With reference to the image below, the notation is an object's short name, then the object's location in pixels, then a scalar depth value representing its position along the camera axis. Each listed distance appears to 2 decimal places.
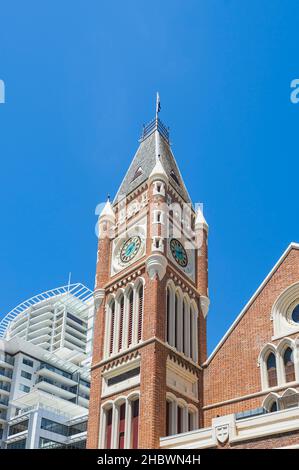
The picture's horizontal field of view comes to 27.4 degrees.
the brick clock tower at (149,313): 32.03
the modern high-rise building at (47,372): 97.19
